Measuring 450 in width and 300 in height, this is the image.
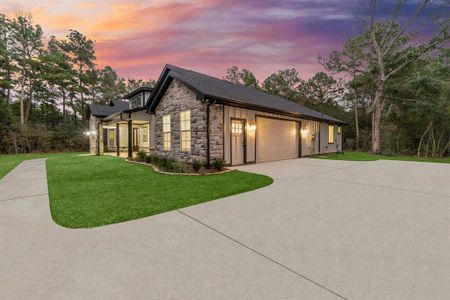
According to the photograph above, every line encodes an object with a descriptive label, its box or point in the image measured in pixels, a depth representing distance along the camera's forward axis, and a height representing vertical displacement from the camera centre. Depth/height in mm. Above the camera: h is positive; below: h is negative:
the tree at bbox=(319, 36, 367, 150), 21031 +8625
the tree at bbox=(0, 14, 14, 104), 21234 +8816
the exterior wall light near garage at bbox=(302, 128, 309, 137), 14055 +546
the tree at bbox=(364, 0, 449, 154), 17234 +8217
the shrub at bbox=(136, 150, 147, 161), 11296 -768
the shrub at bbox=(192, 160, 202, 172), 8016 -954
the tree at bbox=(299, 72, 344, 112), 31125 +7442
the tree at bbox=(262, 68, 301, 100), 34156 +9356
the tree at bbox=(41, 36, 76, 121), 24125 +8572
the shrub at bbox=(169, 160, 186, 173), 8062 -1011
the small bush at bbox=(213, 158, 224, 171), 8234 -908
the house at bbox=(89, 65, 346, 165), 8927 +877
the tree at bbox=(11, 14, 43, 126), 22078 +10160
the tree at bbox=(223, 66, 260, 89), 34406 +10730
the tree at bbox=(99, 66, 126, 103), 31062 +9039
